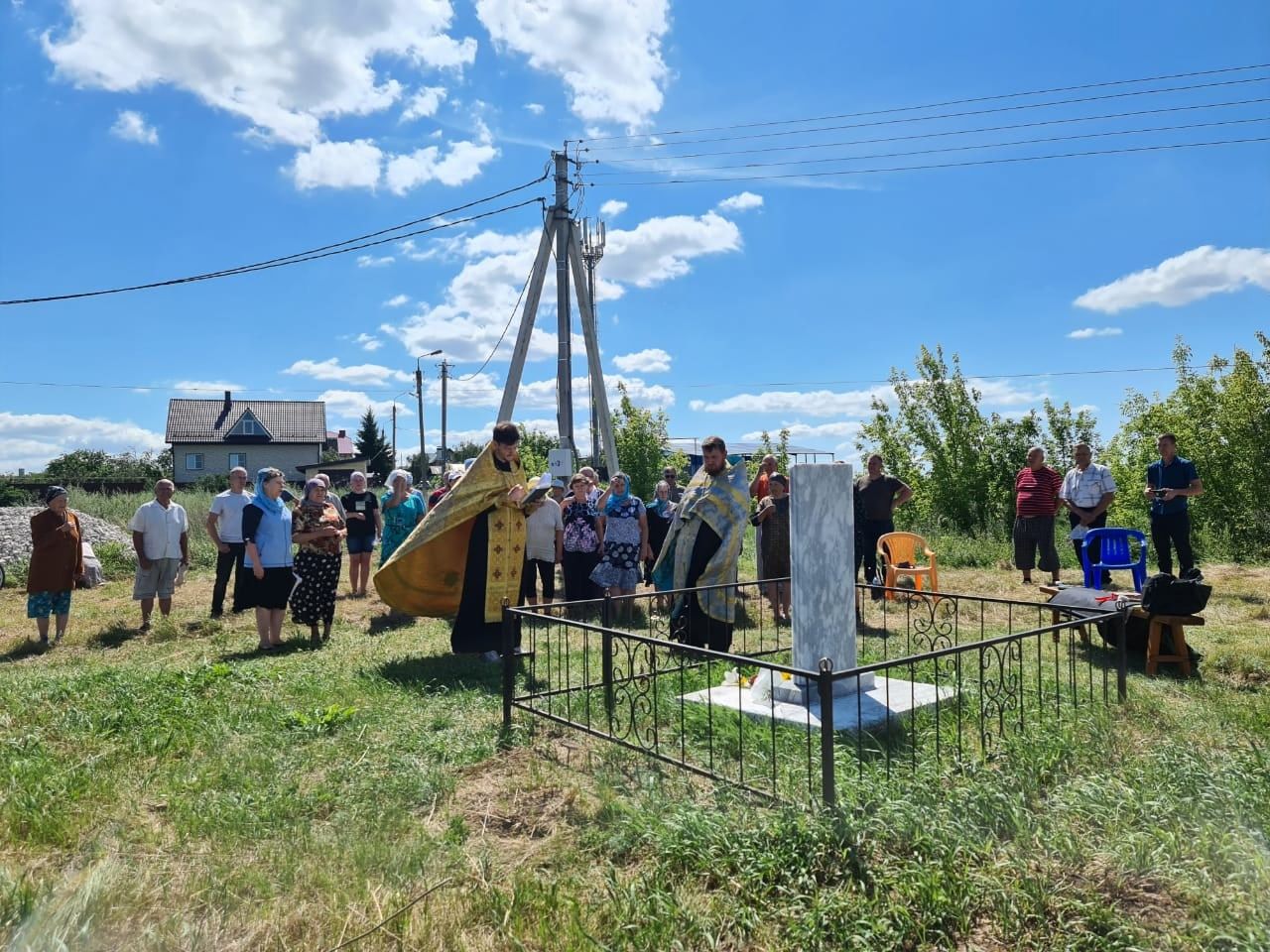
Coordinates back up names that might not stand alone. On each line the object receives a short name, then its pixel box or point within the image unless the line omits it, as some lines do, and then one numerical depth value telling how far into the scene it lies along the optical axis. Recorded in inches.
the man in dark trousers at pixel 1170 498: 373.1
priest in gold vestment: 276.8
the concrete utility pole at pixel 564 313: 652.1
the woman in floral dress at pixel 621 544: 370.3
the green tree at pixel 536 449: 1011.6
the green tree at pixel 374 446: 2416.3
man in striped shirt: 419.5
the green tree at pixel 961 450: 671.1
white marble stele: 209.2
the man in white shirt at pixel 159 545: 367.2
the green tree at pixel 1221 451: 552.7
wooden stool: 244.7
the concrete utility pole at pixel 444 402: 1393.9
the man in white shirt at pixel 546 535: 372.8
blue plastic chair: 319.9
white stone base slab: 195.6
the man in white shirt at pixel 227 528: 379.9
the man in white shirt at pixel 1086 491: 380.5
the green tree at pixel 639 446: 1240.2
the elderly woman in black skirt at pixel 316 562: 326.3
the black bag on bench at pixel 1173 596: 238.5
